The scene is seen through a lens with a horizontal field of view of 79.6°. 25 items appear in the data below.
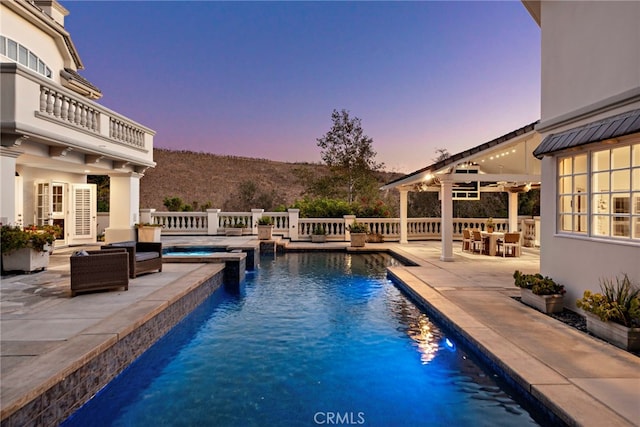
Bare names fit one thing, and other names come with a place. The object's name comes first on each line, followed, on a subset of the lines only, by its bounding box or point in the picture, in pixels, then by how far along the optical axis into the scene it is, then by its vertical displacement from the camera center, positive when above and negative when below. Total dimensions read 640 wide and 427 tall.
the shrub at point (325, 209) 18.61 +0.24
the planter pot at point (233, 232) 18.38 -0.89
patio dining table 12.45 -0.83
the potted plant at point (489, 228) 13.05 -0.43
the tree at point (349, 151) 25.30 +4.18
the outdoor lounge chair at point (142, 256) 7.76 -0.92
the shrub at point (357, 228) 15.30 -0.55
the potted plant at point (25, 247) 7.80 -0.75
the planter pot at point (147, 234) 13.81 -0.77
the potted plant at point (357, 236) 15.19 -0.86
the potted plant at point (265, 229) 15.42 -0.62
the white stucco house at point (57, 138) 7.83 +1.89
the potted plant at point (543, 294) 5.69 -1.19
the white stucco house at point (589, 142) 4.70 +0.97
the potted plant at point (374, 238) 17.28 -1.06
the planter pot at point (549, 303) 5.68 -1.30
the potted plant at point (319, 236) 17.23 -0.99
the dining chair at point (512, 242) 11.96 -0.85
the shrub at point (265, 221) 15.56 -0.30
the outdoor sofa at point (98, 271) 6.25 -0.98
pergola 9.84 +1.39
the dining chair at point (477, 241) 12.91 -0.90
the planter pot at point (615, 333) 4.09 -1.31
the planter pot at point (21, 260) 8.12 -1.03
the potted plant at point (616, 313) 4.14 -1.10
